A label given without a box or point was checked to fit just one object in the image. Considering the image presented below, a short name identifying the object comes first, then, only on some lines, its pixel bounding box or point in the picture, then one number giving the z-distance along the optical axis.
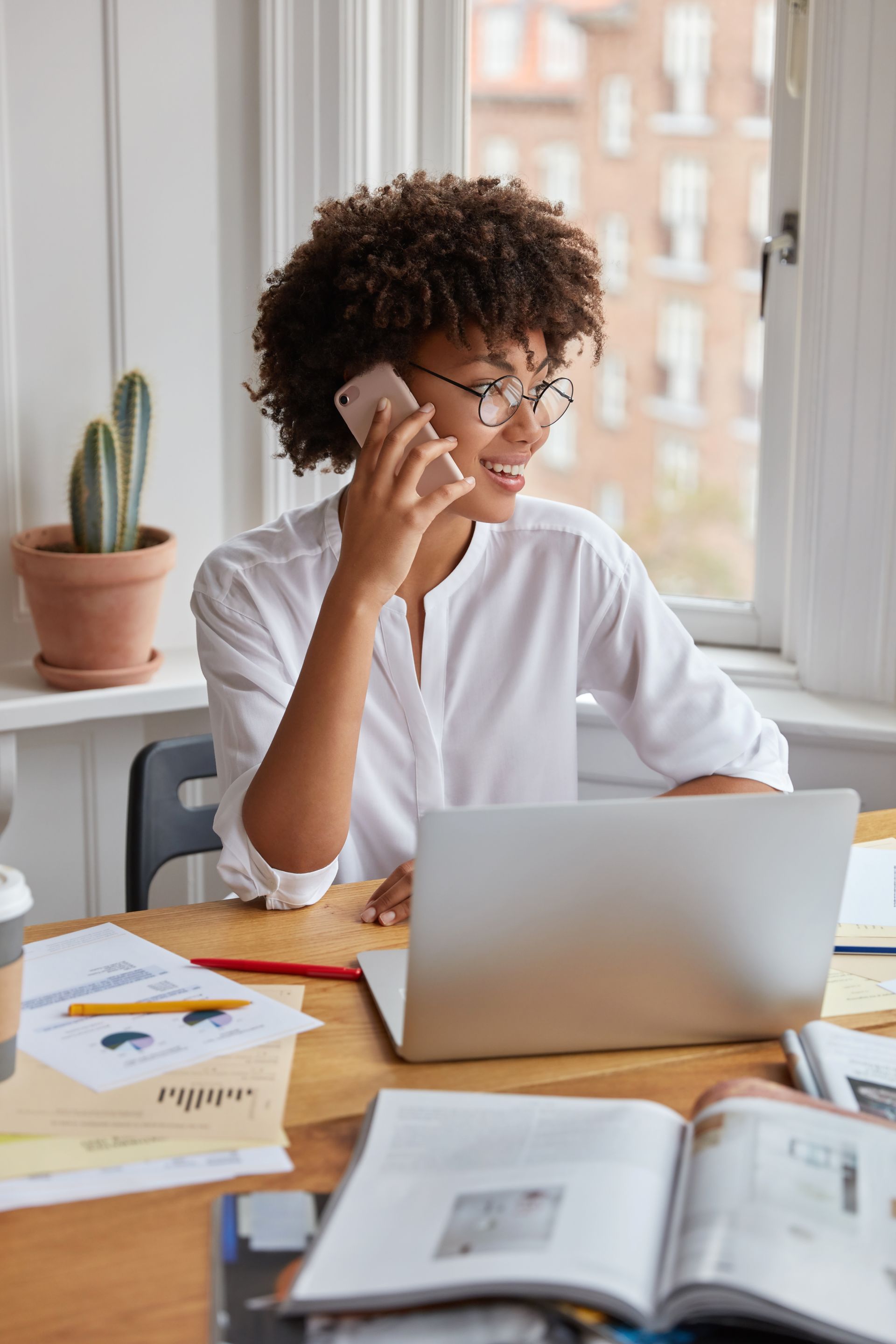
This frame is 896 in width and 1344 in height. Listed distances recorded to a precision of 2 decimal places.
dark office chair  1.65
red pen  1.12
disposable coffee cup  0.87
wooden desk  0.70
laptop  0.89
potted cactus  2.08
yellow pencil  1.01
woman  1.37
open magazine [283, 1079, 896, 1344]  0.62
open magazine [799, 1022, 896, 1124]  0.87
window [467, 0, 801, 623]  2.30
